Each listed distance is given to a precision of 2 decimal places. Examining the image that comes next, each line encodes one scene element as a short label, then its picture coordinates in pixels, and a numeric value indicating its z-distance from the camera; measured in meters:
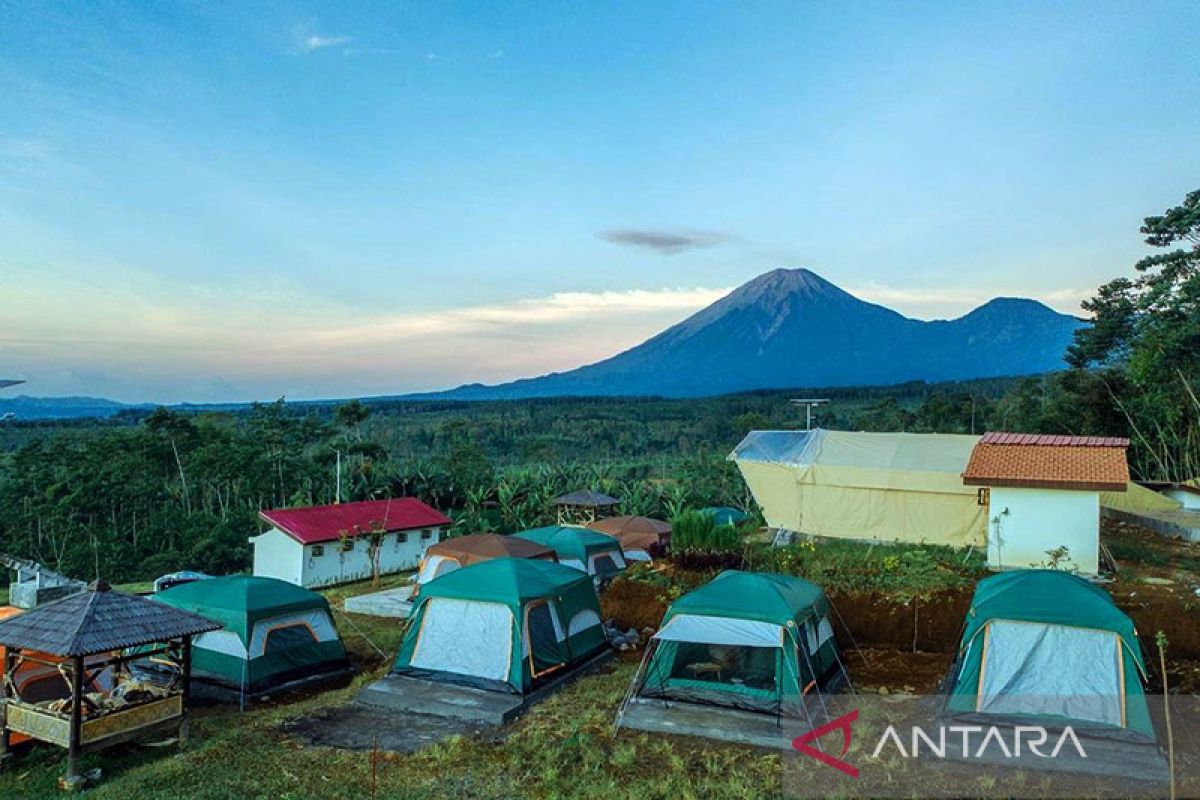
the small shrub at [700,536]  14.06
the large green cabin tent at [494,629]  9.58
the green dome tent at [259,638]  10.01
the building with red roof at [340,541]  21.25
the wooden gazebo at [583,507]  26.05
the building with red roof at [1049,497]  12.79
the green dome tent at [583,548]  17.72
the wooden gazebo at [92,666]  7.17
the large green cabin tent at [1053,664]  7.66
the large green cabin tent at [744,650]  8.55
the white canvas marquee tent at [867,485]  15.84
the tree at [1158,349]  22.03
